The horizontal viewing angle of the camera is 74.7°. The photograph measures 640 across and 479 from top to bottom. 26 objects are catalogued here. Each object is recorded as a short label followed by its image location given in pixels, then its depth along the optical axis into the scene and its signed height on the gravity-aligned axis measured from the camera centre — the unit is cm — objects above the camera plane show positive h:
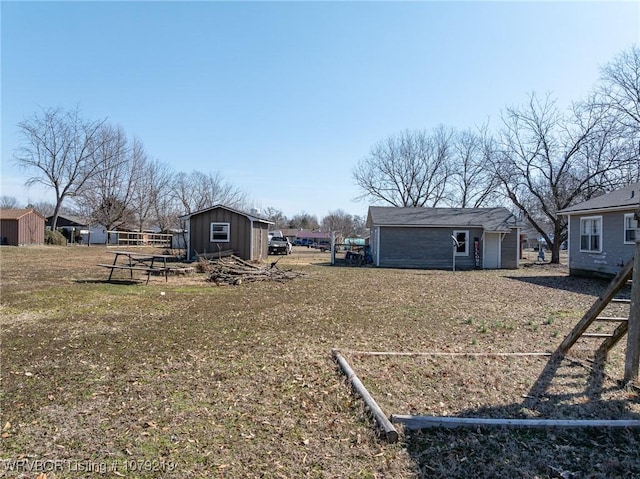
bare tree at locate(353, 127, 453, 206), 4591 +705
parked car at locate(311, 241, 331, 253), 4952 -63
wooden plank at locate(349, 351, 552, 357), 597 -159
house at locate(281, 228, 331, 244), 7152 +123
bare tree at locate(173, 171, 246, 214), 5984 +651
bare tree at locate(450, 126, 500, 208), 4271 +619
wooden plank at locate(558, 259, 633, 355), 507 -69
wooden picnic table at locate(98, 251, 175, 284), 1444 -118
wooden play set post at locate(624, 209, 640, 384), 474 -92
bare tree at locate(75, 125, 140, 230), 4559 +543
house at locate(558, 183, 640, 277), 1545 +50
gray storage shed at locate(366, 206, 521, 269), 2525 -2
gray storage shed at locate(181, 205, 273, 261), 2288 +52
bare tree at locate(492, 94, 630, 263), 2792 +510
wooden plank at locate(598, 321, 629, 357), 552 -128
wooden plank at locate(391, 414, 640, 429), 375 -160
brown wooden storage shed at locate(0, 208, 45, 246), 3372 +97
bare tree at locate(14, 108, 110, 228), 4250 +755
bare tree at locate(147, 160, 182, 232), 5256 +454
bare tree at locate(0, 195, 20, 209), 9044 +789
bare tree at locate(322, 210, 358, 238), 8625 +419
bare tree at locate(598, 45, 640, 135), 2653 +934
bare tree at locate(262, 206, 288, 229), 9831 +560
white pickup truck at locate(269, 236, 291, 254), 3700 -51
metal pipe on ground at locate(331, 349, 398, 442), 353 -158
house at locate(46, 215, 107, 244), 4999 +71
